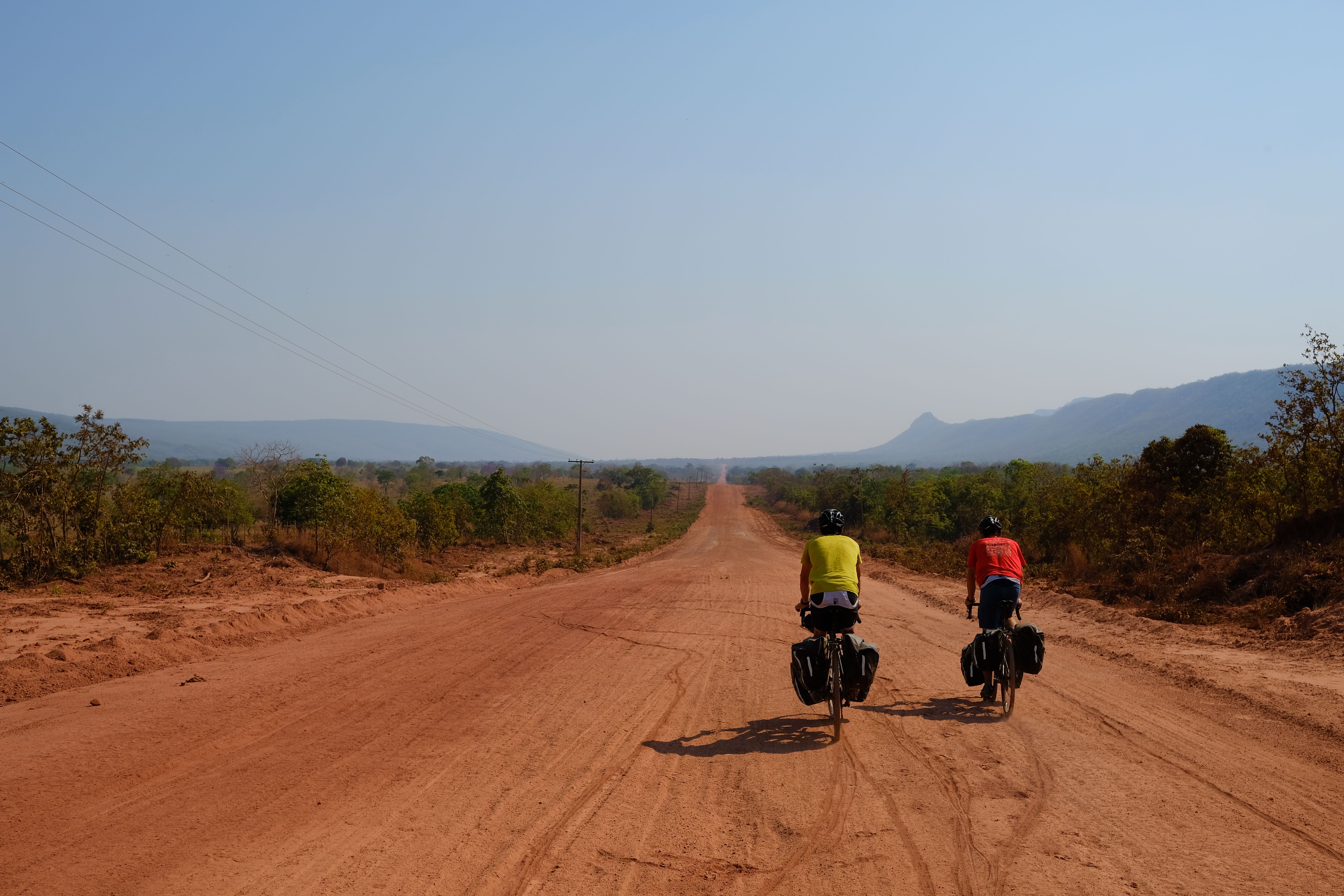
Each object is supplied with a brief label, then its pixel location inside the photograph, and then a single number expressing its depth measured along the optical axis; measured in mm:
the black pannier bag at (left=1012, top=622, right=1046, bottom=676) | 8609
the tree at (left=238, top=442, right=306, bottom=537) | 29000
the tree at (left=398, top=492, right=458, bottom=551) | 34750
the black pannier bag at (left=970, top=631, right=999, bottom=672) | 8641
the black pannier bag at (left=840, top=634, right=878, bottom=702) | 7738
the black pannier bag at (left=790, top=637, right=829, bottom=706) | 7699
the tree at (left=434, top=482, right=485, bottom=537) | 43562
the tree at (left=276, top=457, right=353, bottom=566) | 25375
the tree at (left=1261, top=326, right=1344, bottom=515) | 17875
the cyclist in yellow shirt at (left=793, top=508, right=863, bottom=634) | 7672
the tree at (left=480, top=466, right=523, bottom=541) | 44562
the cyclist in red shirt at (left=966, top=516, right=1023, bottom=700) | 8766
